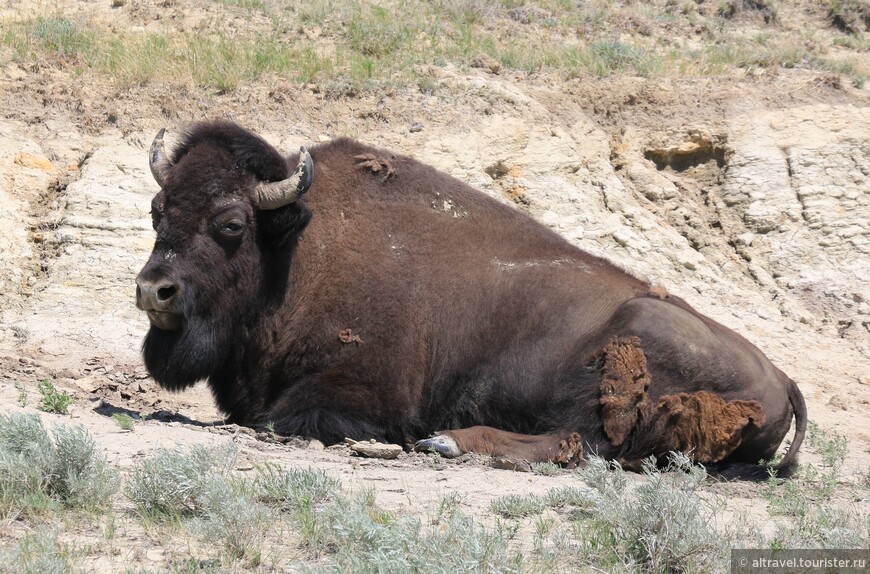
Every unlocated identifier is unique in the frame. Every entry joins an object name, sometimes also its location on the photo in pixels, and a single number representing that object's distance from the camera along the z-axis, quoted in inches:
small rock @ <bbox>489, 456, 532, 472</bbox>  511.8
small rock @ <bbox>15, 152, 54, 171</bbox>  832.9
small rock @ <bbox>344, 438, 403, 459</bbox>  520.1
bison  552.4
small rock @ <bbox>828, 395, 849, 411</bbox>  810.2
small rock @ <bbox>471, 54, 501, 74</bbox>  1080.2
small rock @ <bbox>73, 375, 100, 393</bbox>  651.9
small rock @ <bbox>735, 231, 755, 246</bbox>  1005.8
